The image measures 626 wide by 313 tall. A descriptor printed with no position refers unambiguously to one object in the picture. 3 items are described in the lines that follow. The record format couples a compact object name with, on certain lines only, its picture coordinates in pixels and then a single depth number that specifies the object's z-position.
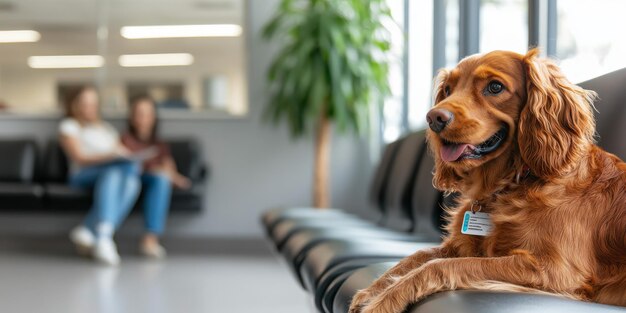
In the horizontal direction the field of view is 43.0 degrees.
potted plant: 6.31
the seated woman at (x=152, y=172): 6.34
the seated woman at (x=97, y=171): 6.05
